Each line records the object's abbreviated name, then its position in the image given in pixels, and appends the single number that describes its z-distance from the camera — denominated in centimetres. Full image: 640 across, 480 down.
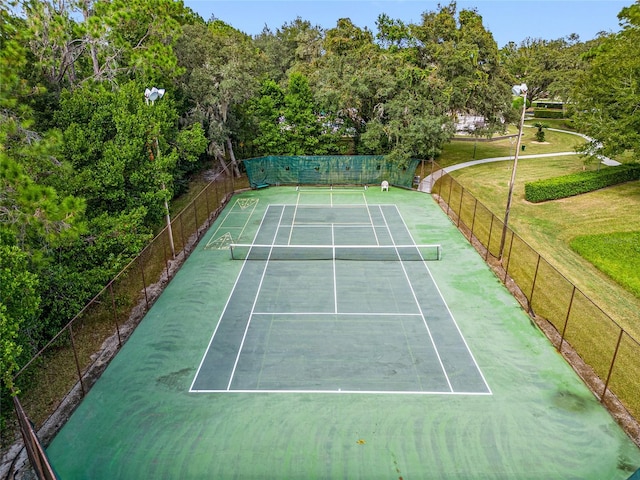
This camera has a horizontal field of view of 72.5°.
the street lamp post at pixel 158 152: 1468
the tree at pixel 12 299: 795
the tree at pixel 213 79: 2527
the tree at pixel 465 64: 2833
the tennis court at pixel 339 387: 884
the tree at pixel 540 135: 4238
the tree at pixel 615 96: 2294
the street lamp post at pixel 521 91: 1441
